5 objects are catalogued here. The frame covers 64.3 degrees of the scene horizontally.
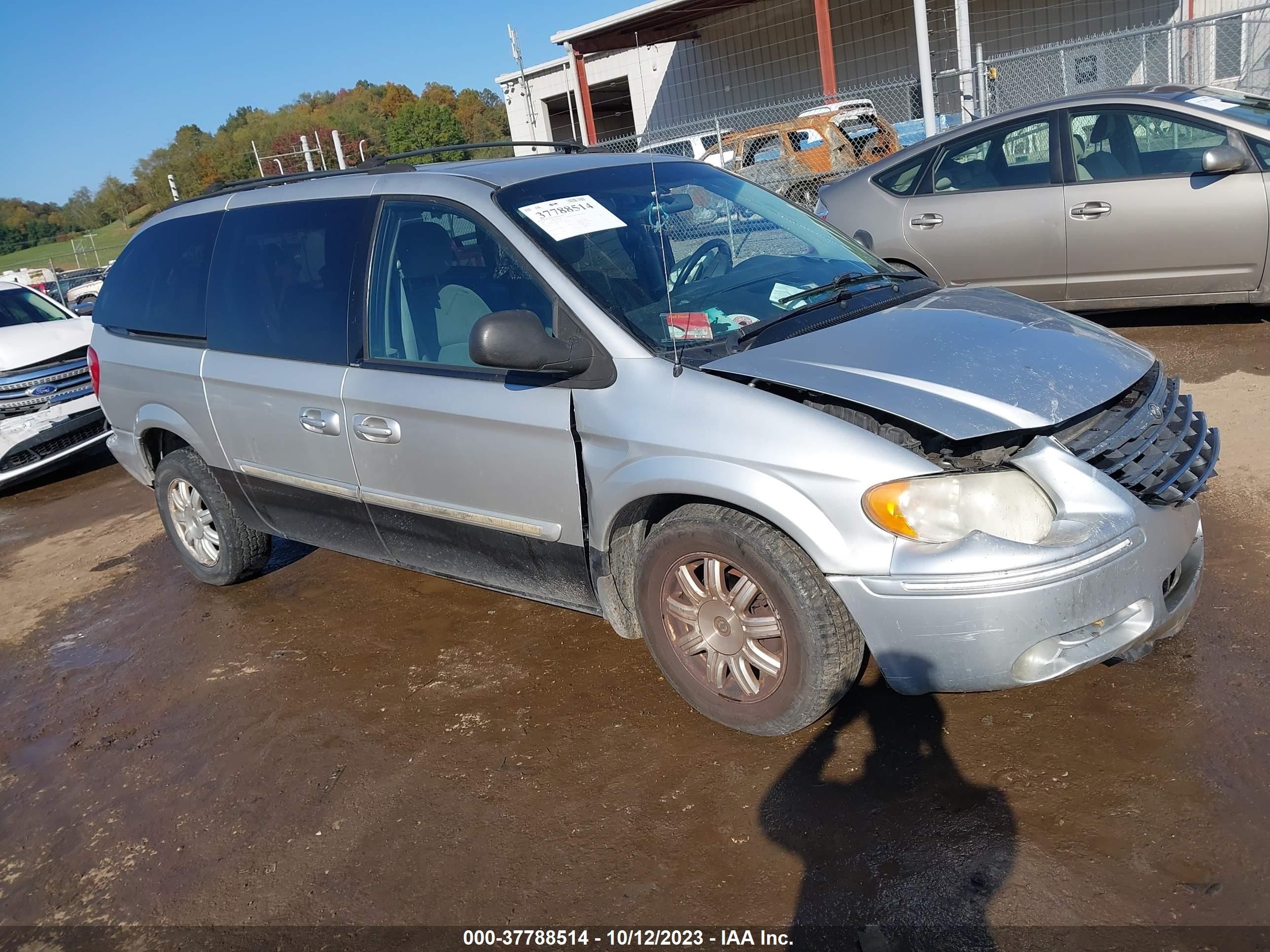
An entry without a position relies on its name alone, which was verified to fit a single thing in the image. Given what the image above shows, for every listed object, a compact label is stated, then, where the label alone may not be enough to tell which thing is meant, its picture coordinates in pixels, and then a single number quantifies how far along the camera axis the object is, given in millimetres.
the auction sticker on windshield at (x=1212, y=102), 6460
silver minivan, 2783
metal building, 22703
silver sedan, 6340
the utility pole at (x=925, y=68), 11133
